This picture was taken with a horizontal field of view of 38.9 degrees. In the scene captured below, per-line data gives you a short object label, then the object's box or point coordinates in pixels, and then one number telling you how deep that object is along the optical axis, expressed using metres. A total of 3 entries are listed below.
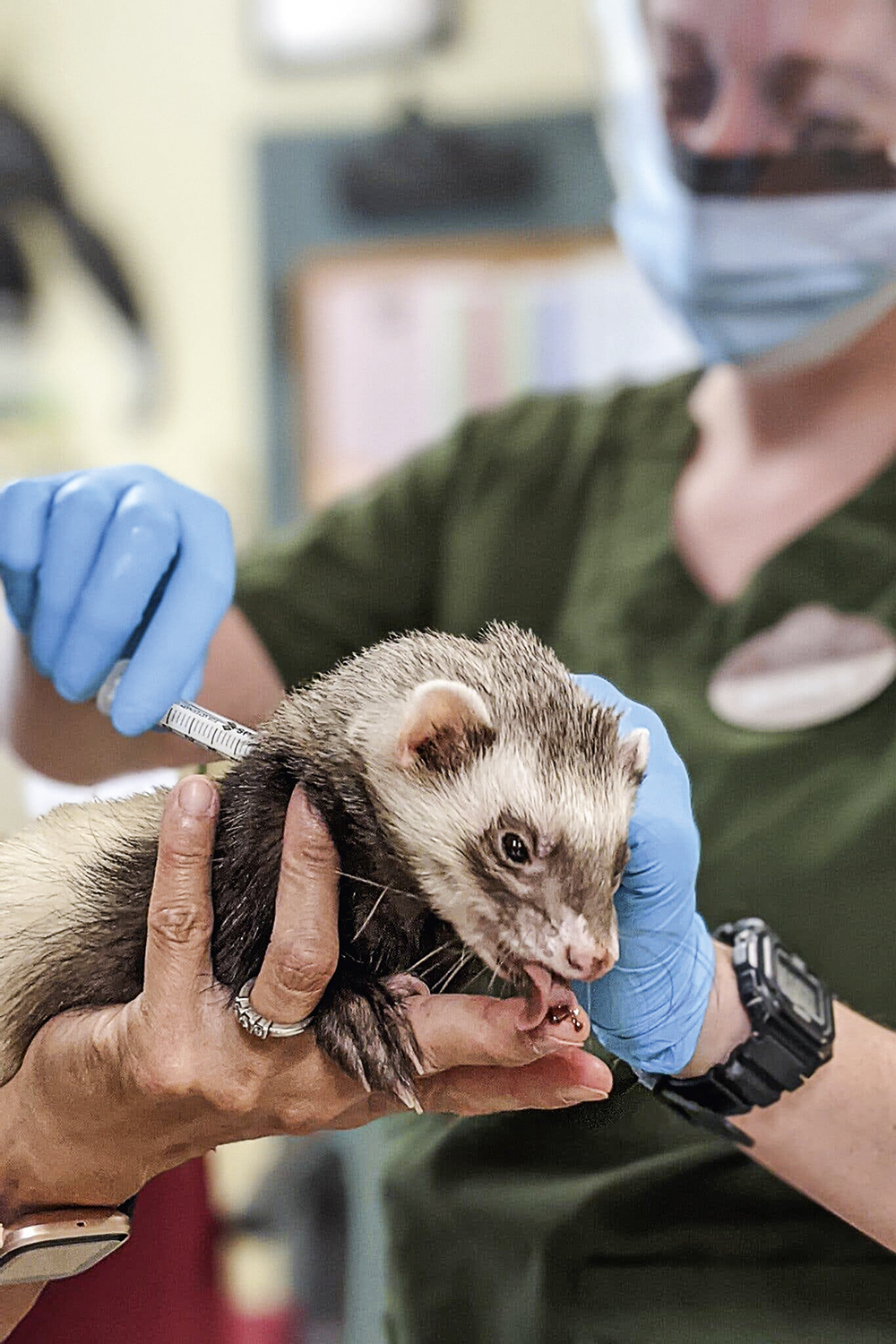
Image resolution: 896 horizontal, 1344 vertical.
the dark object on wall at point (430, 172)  2.04
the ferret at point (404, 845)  0.58
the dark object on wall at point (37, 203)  2.14
